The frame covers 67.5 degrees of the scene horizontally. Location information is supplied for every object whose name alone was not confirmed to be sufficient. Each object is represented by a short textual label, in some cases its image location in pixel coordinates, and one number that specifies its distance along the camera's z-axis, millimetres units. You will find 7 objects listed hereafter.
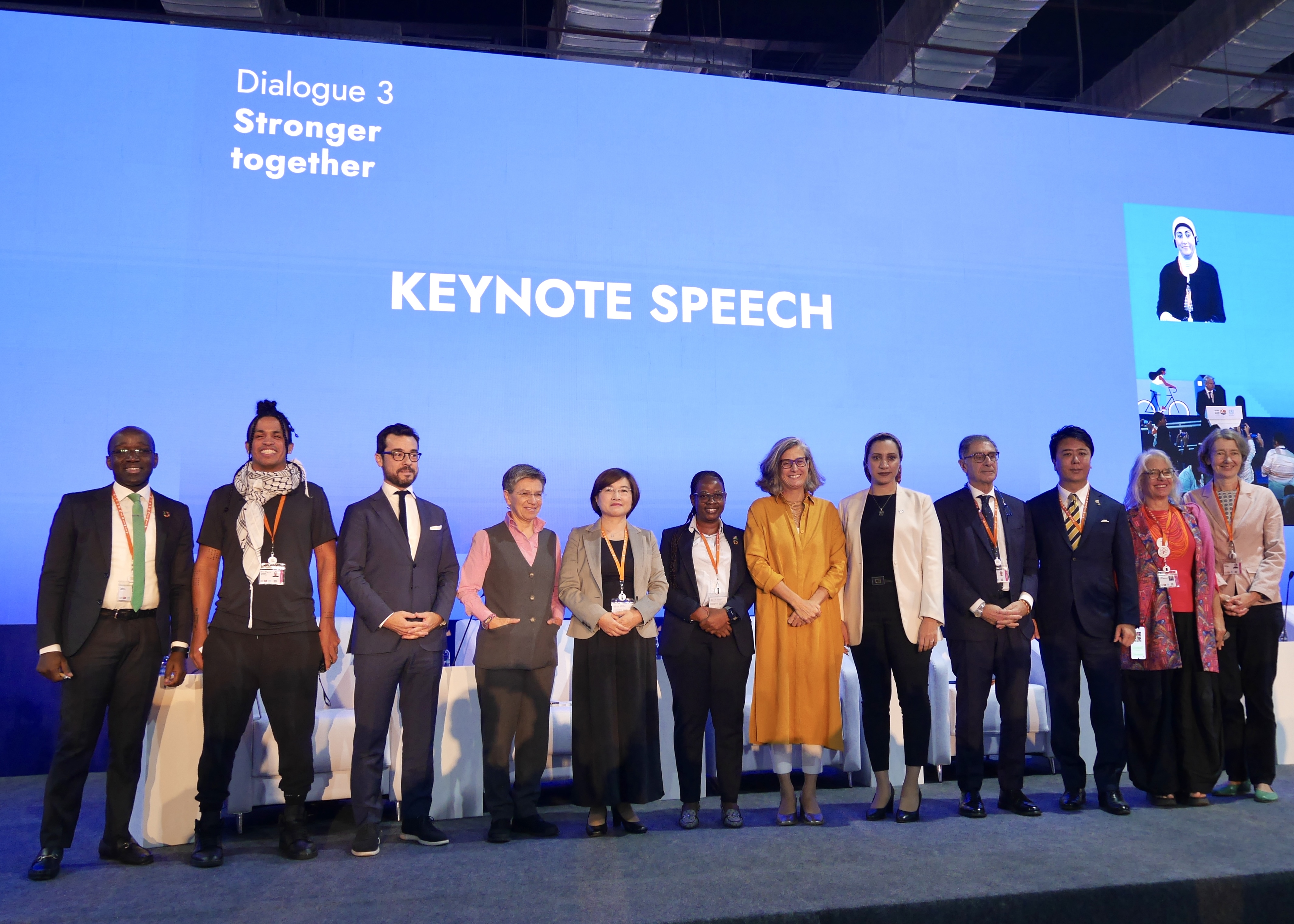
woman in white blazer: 3318
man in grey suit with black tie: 3105
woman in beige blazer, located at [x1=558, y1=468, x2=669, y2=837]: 3215
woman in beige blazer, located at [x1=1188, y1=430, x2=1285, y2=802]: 3689
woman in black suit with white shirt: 3307
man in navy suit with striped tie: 3471
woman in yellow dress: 3332
